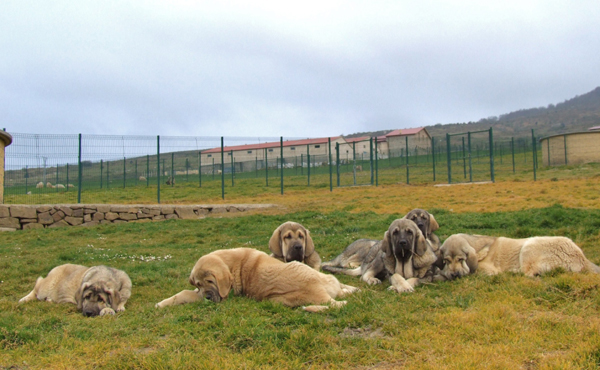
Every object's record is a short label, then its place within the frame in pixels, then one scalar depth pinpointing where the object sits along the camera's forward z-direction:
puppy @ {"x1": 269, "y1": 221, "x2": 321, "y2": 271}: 7.14
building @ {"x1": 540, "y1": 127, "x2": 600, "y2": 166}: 35.25
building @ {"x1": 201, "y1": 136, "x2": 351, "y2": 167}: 30.47
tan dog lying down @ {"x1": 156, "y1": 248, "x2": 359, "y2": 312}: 5.52
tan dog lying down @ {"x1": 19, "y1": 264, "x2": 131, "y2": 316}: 6.13
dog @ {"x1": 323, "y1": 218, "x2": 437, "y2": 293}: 6.54
